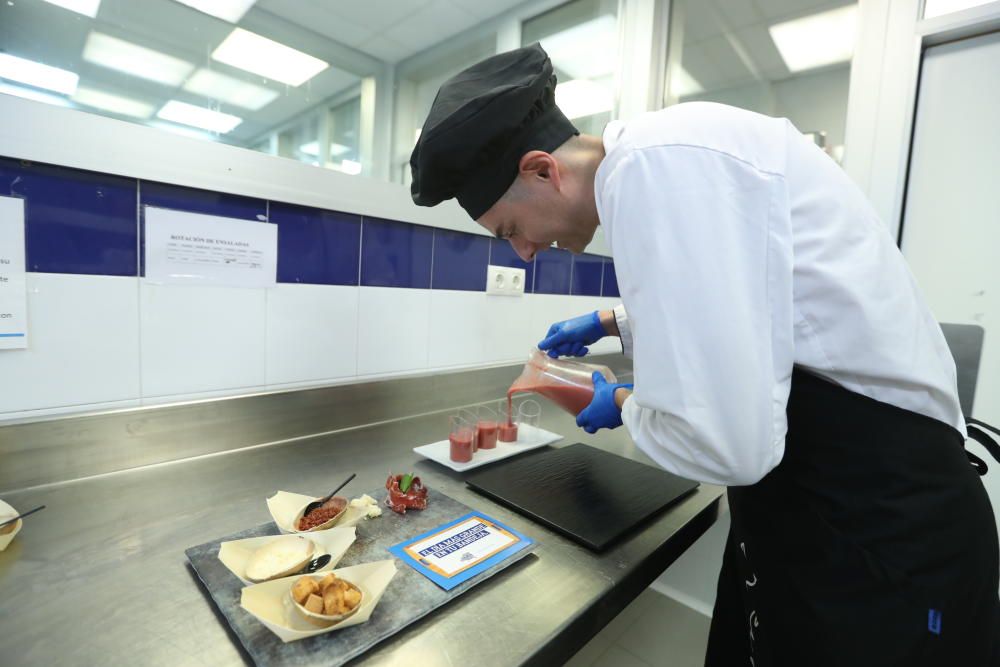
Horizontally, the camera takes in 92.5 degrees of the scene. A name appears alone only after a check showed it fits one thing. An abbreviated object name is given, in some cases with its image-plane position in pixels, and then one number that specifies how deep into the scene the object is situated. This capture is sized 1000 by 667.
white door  1.55
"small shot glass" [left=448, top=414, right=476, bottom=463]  1.00
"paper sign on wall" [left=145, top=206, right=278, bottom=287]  0.88
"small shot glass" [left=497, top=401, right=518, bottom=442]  1.16
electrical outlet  1.48
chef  0.52
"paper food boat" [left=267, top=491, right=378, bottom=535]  0.68
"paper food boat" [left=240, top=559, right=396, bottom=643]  0.47
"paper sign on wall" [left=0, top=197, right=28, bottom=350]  0.74
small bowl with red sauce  0.68
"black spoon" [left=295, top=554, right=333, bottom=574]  0.58
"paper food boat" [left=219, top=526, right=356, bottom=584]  0.57
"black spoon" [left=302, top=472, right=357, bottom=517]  0.72
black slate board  0.77
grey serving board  0.47
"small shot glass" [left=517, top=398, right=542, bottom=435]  1.30
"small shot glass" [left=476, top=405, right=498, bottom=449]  1.09
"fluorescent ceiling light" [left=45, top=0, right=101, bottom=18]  0.82
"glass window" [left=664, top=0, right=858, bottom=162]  1.84
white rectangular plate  1.00
